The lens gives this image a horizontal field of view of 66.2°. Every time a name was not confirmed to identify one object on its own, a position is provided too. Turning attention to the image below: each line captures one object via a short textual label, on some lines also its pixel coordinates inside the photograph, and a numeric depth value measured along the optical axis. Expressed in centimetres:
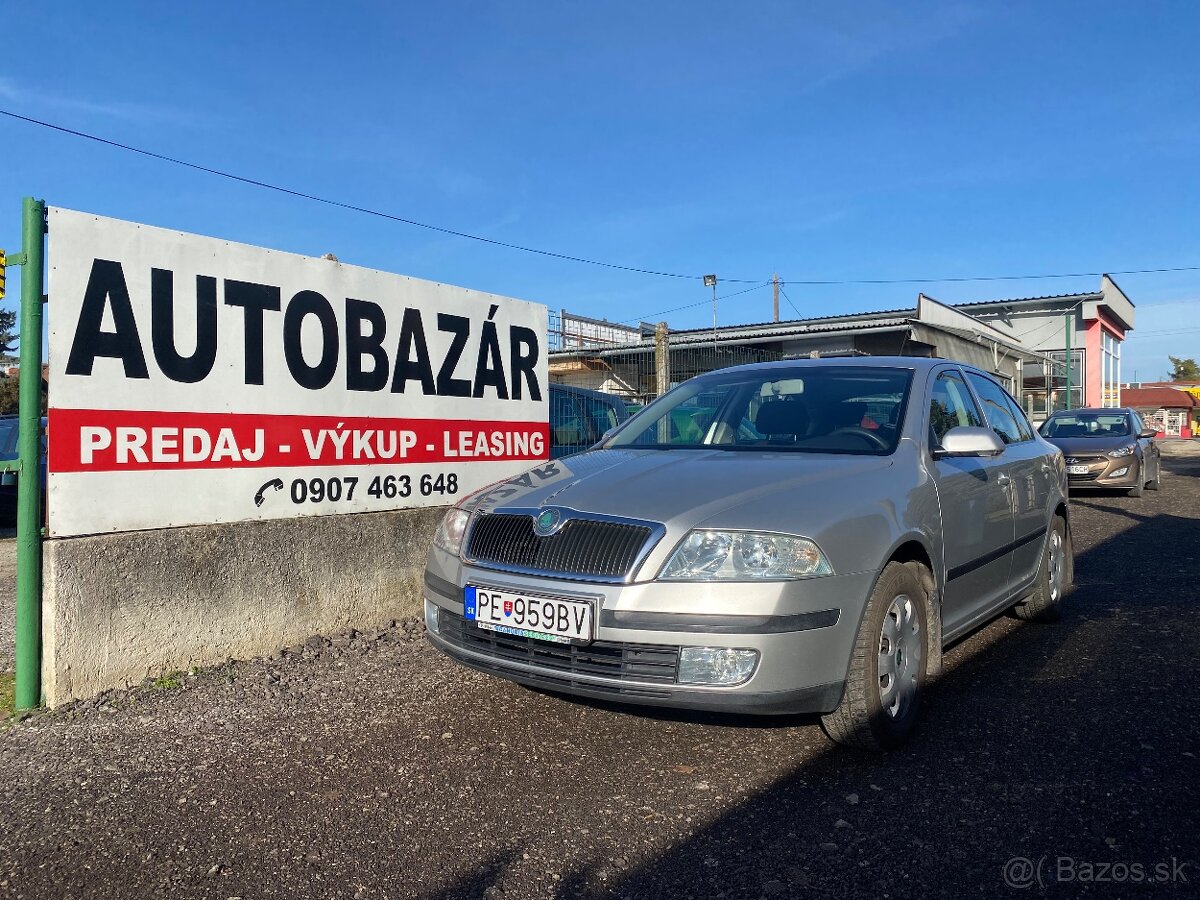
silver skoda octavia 319
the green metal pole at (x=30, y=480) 420
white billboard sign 441
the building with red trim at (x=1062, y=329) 3725
